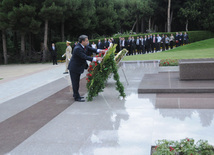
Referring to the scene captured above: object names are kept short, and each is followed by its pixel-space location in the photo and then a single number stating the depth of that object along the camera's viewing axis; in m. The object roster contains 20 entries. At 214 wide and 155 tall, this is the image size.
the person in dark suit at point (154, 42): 28.75
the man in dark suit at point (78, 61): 7.76
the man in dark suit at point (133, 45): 27.44
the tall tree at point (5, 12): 26.17
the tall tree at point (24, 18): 25.79
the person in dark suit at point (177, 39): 31.40
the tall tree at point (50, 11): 26.41
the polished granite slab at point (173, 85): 8.38
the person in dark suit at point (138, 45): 27.94
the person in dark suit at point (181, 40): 31.75
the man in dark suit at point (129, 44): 27.46
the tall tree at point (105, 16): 36.66
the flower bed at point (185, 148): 3.56
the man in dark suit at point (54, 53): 21.87
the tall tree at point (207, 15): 39.59
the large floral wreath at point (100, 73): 7.98
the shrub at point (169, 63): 14.61
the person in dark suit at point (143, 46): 27.80
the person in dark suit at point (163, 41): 30.50
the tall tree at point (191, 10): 41.09
